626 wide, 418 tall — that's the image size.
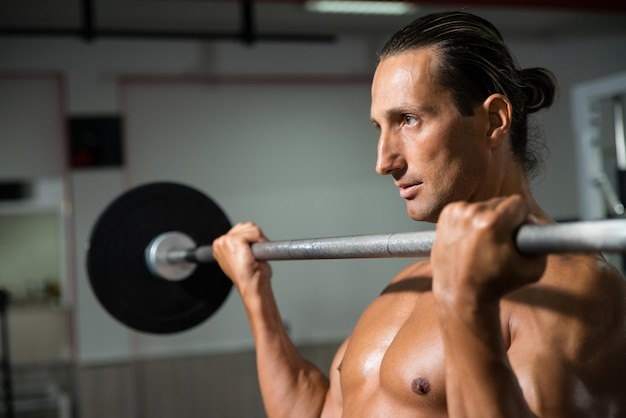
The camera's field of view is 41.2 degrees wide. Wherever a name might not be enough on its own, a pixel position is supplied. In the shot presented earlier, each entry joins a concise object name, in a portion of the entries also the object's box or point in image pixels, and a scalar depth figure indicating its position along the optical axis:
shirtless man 1.02
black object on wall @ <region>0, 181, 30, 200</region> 5.37
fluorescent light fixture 5.30
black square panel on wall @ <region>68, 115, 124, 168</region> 5.34
